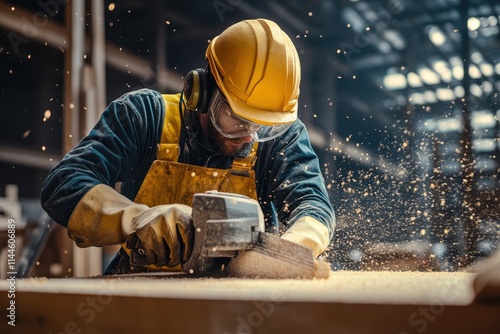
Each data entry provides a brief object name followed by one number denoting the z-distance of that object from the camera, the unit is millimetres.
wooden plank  823
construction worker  1803
